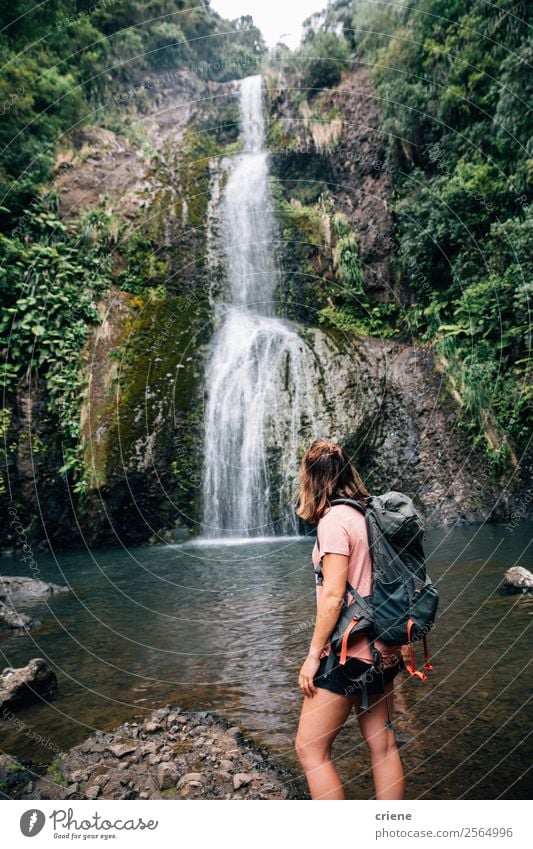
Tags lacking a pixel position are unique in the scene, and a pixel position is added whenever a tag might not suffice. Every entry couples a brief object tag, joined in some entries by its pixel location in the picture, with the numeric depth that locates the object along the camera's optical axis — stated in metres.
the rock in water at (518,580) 6.38
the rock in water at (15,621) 6.65
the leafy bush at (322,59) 19.94
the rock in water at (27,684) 4.25
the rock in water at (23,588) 8.26
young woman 2.33
